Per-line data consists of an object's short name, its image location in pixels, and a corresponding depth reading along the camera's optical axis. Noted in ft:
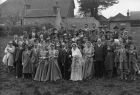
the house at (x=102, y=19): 170.75
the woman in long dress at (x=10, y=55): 44.57
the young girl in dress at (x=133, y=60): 39.40
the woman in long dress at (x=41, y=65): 39.17
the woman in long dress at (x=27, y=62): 41.11
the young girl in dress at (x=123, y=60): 39.58
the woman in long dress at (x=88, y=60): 40.29
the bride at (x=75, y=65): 39.27
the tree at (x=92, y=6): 174.19
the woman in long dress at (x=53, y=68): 38.60
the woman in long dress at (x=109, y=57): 40.29
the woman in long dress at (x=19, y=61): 42.37
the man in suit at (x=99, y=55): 40.45
